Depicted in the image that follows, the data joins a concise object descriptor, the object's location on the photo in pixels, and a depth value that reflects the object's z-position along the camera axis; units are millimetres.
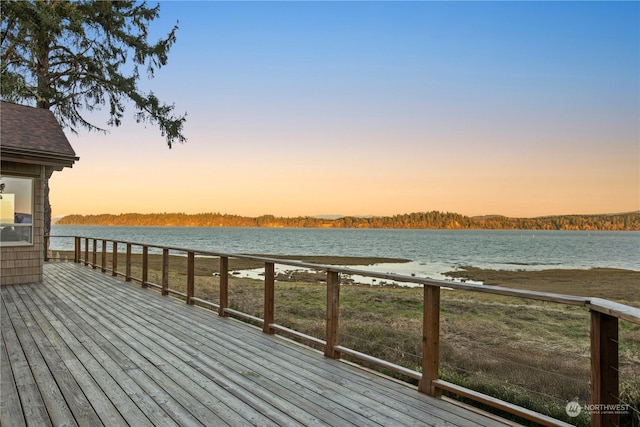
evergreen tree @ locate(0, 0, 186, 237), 13953
